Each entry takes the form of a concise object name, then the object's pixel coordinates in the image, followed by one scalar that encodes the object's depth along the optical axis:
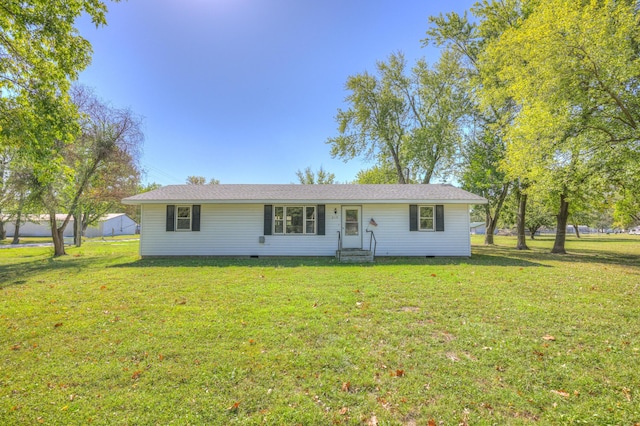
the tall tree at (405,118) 21.92
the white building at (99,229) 41.56
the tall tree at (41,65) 6.14
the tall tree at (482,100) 17.77
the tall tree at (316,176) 37.88
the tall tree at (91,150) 14.81
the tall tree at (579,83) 9.56
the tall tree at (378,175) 26.16
